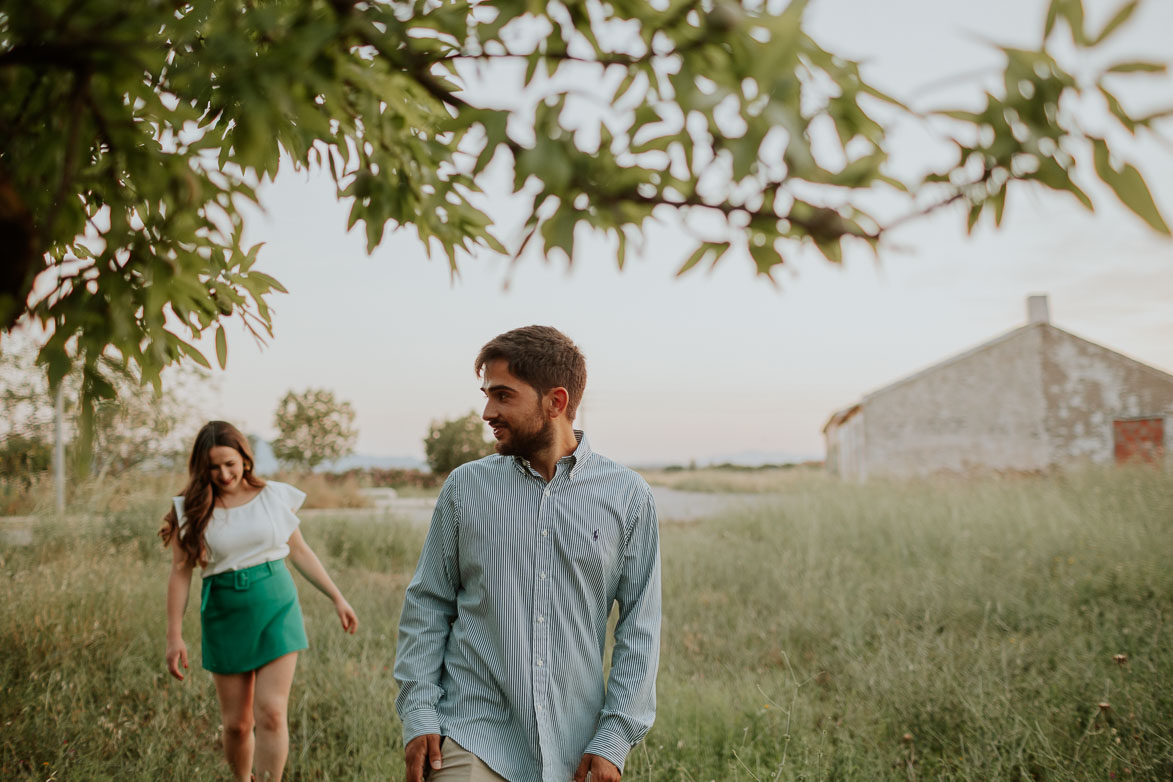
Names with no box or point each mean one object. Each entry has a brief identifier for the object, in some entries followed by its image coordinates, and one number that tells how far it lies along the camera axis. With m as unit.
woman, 4.12
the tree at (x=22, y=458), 12.61
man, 2.41
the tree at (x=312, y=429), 44.41
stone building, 28.16
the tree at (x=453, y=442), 45.09
